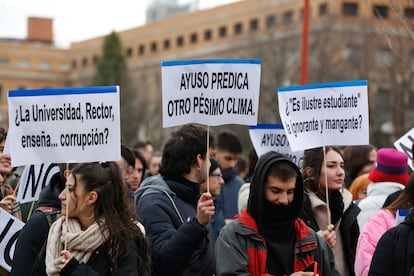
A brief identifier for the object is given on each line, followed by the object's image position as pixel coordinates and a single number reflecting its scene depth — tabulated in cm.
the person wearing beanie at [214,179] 983
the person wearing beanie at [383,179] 995
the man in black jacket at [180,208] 771
